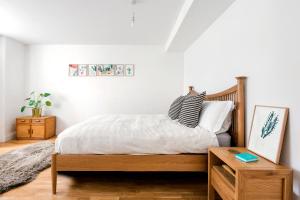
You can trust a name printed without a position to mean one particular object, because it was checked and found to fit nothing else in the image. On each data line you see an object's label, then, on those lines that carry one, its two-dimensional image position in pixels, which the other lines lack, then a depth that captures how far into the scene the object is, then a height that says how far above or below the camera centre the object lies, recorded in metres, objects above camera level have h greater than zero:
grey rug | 2.26 -0.95
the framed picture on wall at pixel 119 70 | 4.96 +0.75
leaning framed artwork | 1.39 -0.24
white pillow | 2.16 -0.20
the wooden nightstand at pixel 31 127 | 4.41 -0.68
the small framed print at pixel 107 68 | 4.96 +0.79
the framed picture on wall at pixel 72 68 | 4.94 +0.78
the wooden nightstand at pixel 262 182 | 1.24 -0.53
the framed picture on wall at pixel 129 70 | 4.98 +0.75
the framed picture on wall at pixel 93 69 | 4.95 +0.76
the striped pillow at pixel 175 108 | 3.13 -0.14
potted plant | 4.62 -0.10
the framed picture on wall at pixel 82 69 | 4.95 +0.76
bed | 2.02 -0.60
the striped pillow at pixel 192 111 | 2.47 -0.15
